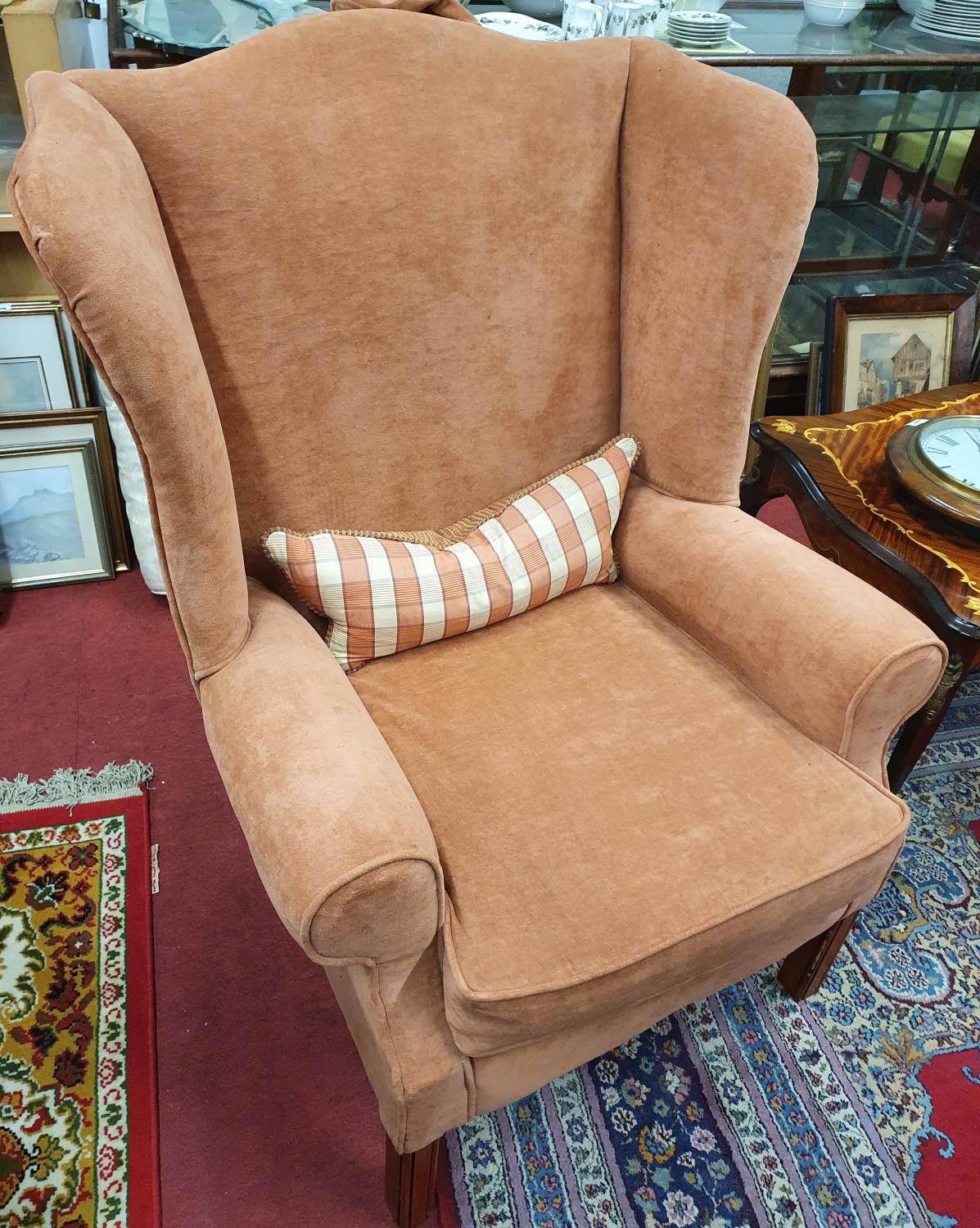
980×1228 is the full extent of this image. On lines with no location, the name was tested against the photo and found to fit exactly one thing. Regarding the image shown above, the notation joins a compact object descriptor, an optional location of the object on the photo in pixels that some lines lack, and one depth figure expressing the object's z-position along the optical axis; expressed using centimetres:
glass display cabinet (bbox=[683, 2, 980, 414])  200
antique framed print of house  206
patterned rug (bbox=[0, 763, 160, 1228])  113
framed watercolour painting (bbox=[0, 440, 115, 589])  183
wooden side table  132
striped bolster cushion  120
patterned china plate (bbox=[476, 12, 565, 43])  172
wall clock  142
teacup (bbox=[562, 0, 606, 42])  173
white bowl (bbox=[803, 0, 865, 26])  204
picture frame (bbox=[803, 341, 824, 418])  219
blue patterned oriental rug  117
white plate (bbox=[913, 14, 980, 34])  208
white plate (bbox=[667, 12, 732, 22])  185
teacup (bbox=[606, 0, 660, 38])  179
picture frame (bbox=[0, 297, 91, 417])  173
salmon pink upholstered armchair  92
